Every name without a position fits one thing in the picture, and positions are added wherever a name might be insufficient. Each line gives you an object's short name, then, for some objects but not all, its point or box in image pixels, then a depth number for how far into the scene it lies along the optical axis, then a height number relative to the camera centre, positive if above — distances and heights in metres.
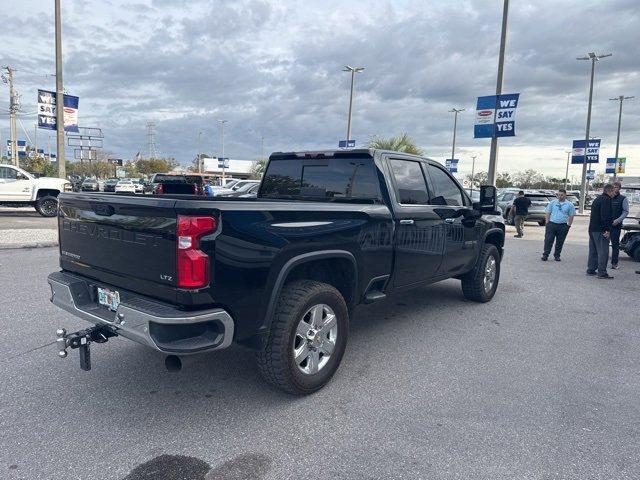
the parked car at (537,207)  20.11 -0.56
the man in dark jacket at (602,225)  8.94 -0.54
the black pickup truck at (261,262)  2.90 -0.57
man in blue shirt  11.04 -0.66
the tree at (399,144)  25.14 +2.28
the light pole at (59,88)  18.33 +3.32
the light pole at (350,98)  31.48 +5.77
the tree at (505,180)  84.21 +2.19
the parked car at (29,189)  16.52 -0.54
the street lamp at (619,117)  41.08 +6.83
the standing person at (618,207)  9.20 -0.19
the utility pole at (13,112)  48.34 +6.12
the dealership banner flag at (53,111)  18.14 +2.42
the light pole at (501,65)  16.22 +4.30
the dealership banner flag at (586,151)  28.84 +2.66
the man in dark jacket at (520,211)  16.00 -0.61
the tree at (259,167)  59.58 +2.06
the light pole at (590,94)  30.30 +6.48
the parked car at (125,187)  38.87 -0.82
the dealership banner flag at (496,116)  15.36 +2.47
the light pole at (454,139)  50.99 +5.47
